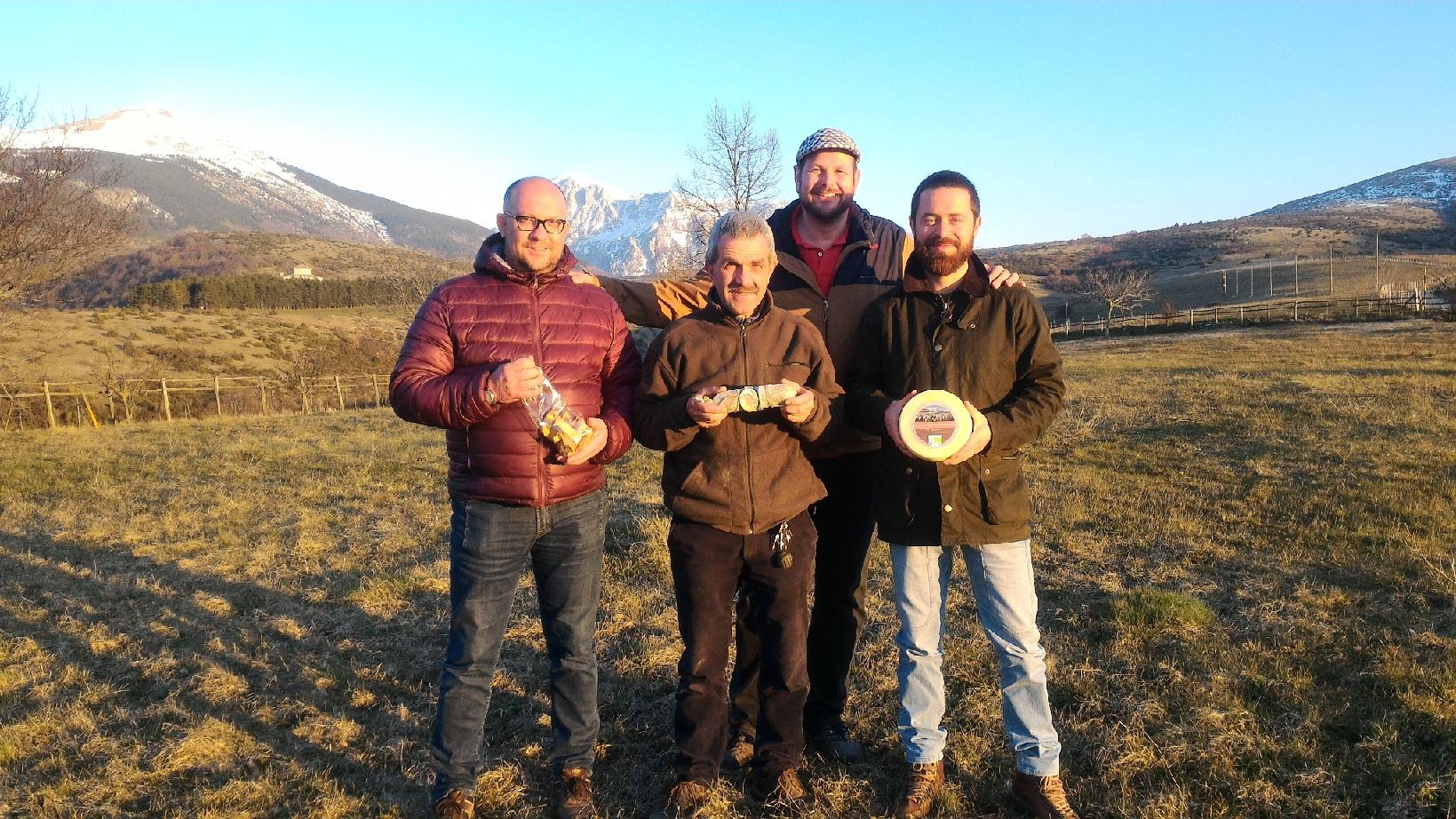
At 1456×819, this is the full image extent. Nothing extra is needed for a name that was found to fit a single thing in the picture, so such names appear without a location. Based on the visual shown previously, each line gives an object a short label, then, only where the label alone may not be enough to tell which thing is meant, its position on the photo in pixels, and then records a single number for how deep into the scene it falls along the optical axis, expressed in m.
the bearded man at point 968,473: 3.10
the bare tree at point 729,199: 27.03
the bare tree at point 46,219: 15.12
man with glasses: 3.08
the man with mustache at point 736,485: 3.13
